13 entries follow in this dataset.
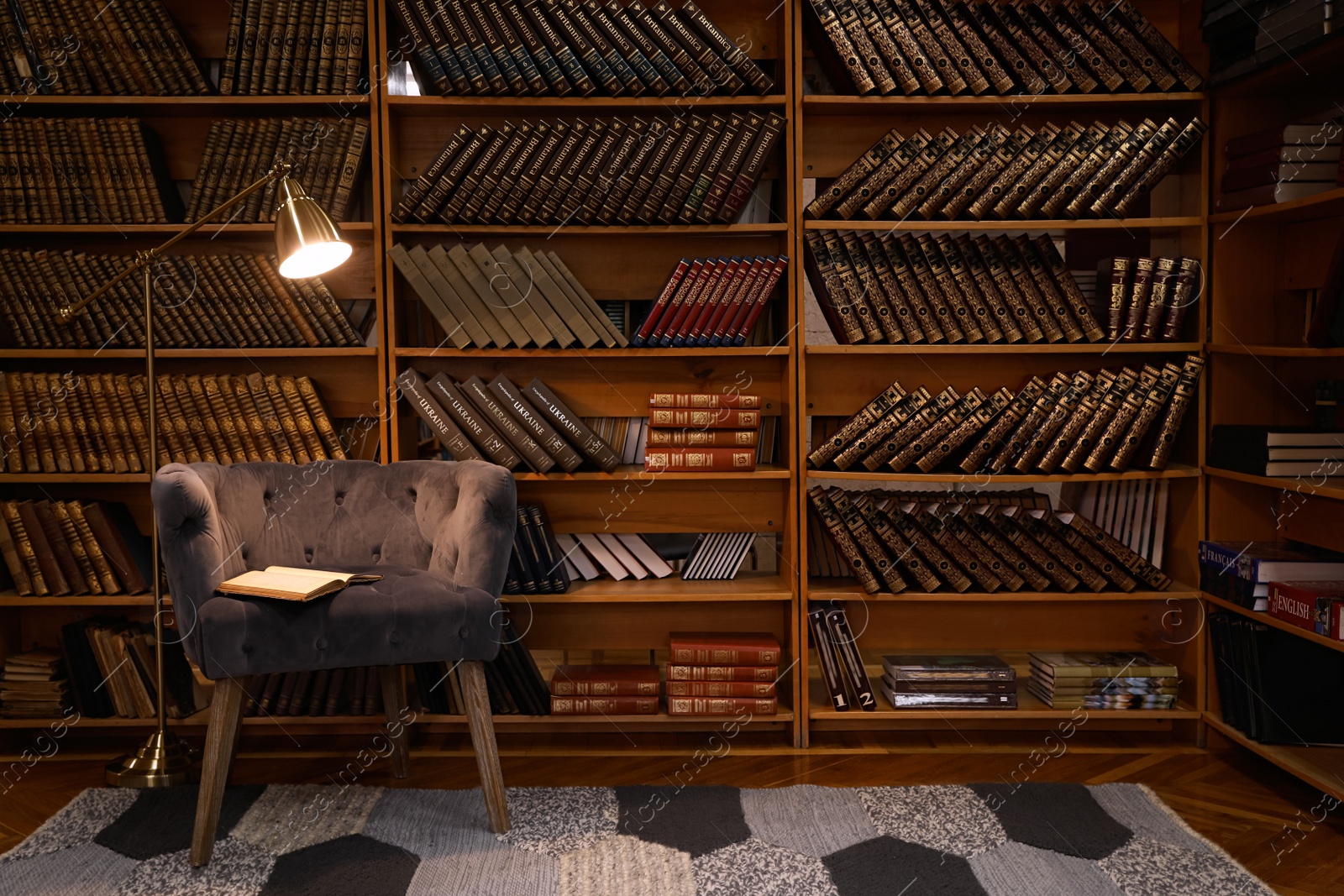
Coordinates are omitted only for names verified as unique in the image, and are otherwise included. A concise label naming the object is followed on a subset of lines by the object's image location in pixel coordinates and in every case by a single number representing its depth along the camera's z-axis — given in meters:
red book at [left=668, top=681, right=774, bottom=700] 2.81
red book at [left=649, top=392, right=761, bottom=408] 2.79
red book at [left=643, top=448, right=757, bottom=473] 2.79
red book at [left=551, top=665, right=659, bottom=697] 2.80
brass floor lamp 2.25
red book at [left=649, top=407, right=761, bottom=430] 2.79
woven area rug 2.02
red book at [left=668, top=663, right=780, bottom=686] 2.81
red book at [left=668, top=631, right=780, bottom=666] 2.79
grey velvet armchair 2.09
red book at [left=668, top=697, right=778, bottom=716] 2.80
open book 2.07
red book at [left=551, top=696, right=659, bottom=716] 2.81
